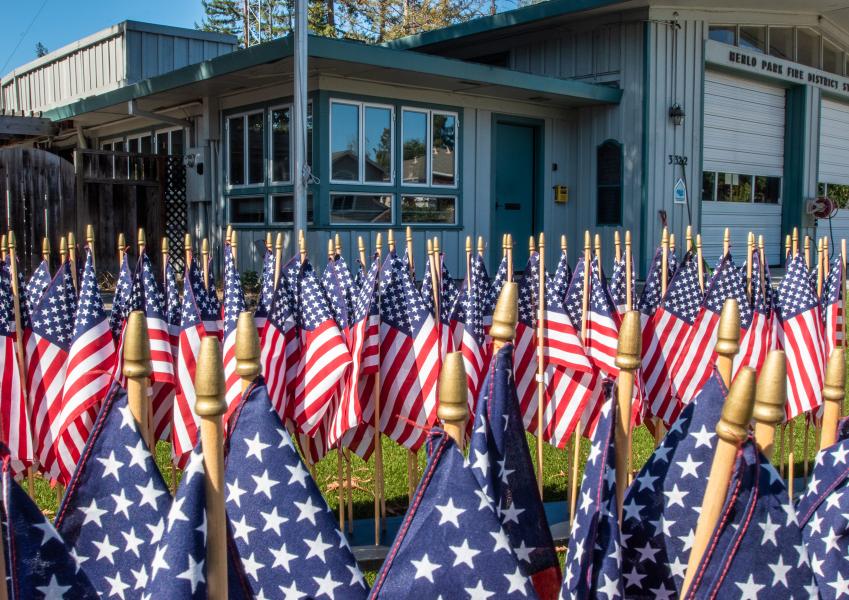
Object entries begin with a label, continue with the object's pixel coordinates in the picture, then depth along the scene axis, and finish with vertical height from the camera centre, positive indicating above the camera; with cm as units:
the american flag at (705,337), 405 -49
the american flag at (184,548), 150 -56
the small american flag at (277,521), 180 -61
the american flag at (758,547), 162 -60
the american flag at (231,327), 338 -38
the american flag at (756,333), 408 -48
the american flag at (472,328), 371 -41
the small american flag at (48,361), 355 -53
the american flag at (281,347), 355 -48
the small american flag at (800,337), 413 -51
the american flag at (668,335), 406 -49
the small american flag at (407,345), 366 -48
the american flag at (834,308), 445 -39
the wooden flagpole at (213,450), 149 -39
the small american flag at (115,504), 176 -57
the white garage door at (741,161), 1545 +141
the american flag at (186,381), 348 -61
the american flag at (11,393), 352 -66
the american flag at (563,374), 373 -63
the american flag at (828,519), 194 -68
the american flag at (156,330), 360 -41
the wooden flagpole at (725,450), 153 -40
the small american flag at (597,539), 180 -65
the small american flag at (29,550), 153 -57
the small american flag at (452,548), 162 -60
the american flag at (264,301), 373 -29
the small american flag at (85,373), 325 -53
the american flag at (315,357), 355 -52
